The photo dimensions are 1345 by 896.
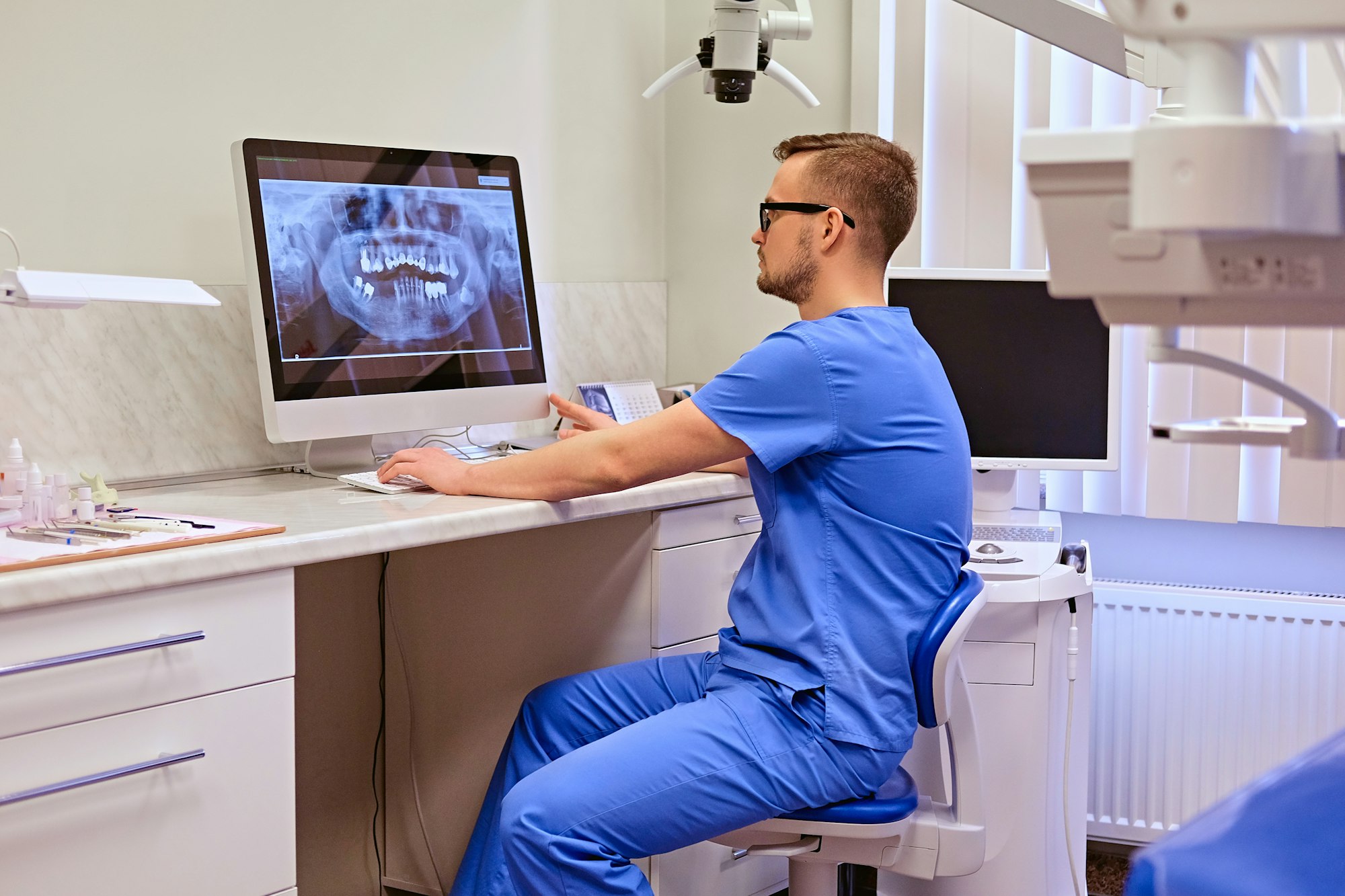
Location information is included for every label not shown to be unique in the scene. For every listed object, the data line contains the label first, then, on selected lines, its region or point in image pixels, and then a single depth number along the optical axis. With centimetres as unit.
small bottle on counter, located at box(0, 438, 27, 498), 159
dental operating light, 75
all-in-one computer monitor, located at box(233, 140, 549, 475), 188
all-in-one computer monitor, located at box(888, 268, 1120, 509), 227
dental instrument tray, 133
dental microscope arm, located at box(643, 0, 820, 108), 231
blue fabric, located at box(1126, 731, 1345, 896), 101
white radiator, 233
